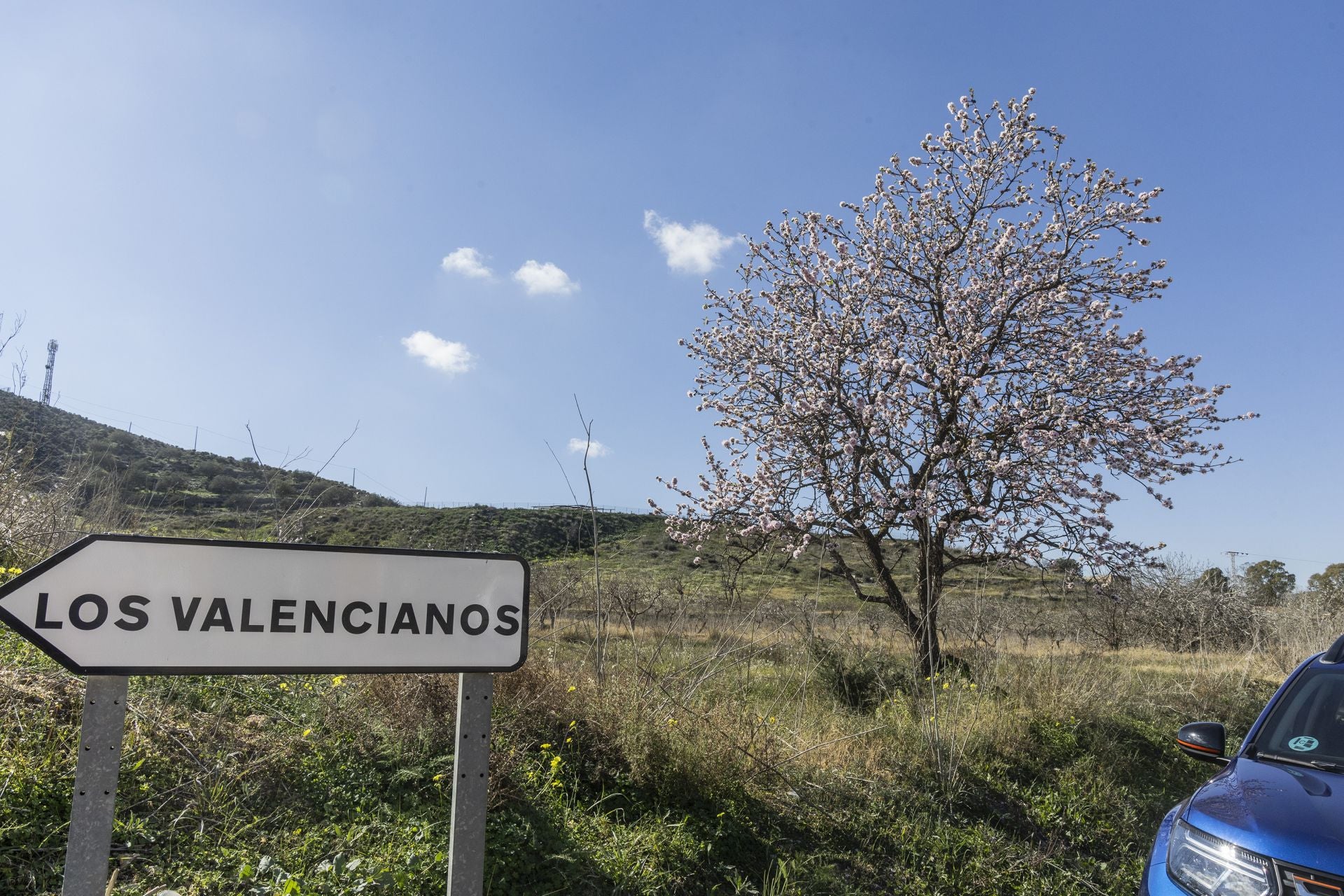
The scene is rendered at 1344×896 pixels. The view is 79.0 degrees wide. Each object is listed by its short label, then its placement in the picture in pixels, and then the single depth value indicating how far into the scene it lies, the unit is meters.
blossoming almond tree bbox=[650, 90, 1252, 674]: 8.90
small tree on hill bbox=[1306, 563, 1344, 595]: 20.47
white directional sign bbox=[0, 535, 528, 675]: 1.99
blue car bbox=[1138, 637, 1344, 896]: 2.68
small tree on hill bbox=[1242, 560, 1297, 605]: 25.60
